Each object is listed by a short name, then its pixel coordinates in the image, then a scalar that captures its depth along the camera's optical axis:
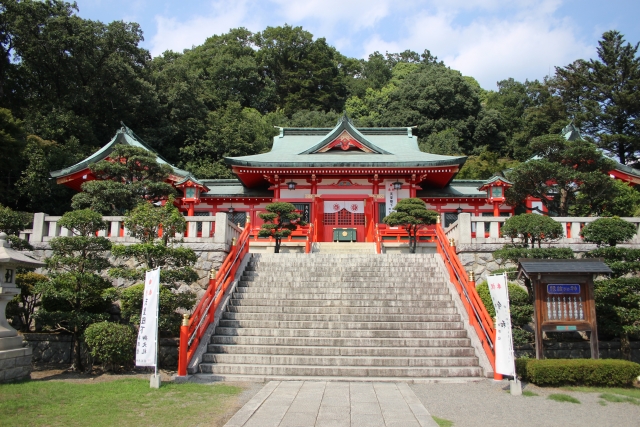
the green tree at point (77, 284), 9.95
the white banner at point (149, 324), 8.48
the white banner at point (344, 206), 21.55
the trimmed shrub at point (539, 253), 10.02
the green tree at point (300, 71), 49.06
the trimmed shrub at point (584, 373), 8.53
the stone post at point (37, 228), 13.20
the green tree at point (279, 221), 16.22
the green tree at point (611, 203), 14.91
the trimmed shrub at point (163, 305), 9.59
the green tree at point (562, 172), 14.05
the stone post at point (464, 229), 13.07
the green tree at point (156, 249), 9.83
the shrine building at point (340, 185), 20.16
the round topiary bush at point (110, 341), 9.16
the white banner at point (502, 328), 8.30
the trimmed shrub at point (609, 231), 10.59
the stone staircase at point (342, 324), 9.28
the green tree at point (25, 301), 11.08
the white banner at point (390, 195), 20.80
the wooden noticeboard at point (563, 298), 9.25
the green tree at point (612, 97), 32.81
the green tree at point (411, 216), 16.03
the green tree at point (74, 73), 29.09
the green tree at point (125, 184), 15.61
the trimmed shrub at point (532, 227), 10.67
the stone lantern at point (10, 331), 8.38
